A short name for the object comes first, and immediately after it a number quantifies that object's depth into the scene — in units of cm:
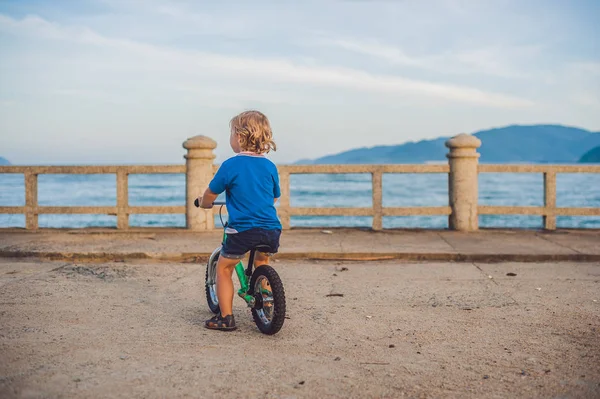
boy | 499
